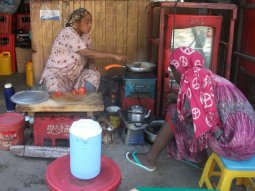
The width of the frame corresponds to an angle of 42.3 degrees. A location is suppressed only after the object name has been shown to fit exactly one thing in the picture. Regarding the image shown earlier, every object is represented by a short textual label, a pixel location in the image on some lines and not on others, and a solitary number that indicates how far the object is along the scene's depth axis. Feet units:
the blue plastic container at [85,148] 6.30
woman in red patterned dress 9.07
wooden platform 11.19
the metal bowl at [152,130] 12.55
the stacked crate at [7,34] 22.40
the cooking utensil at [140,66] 13.85
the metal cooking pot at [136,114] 12.32
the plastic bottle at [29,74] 19.71
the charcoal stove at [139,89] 13.83
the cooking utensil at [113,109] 14.19
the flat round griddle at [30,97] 11.29
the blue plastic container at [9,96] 14.70
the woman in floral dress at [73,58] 13.96
